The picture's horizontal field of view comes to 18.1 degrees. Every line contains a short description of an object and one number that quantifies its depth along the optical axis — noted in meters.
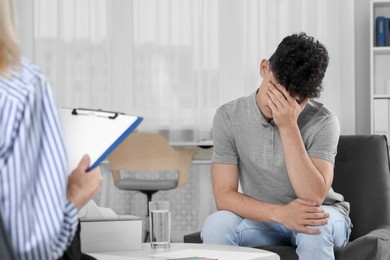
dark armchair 4.26
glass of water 3.38
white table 3.07
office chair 7.60
